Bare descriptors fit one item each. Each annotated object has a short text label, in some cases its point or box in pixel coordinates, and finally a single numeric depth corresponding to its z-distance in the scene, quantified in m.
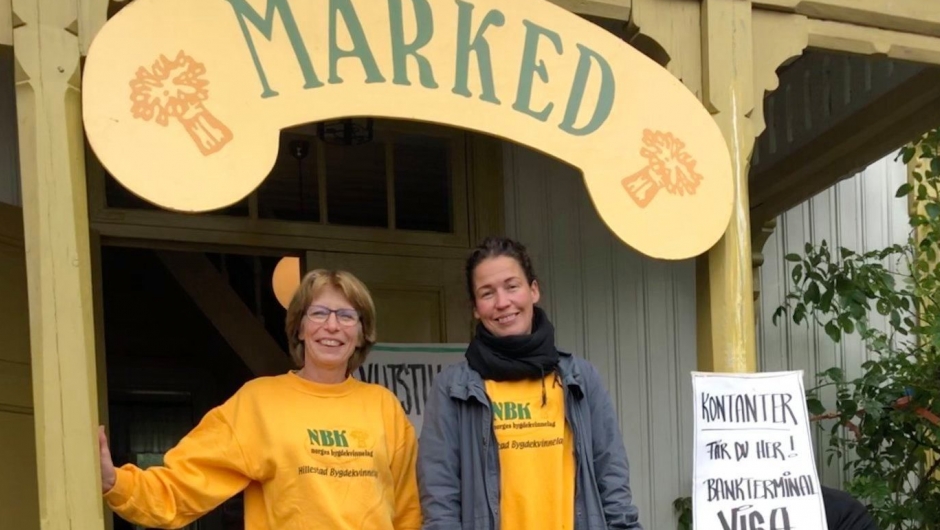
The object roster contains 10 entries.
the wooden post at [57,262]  3.32
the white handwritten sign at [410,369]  5.68
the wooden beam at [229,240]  5.25
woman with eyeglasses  3.55
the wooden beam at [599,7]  4.27
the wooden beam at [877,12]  4.57
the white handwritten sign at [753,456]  4.09
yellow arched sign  3.42
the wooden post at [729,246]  4.33
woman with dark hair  3.60
